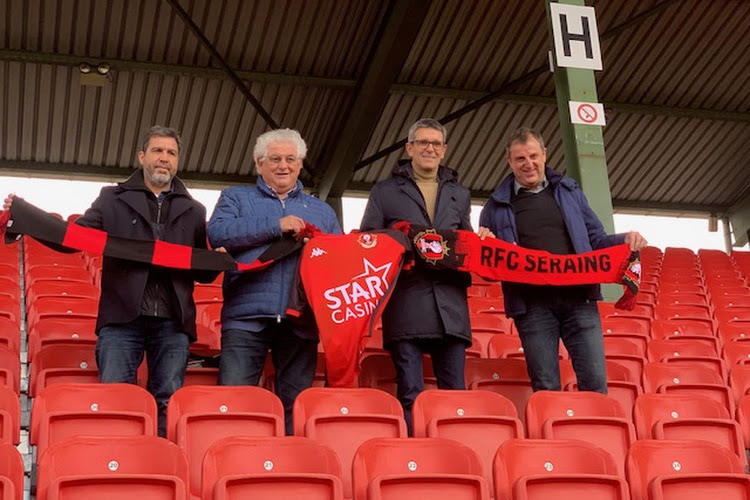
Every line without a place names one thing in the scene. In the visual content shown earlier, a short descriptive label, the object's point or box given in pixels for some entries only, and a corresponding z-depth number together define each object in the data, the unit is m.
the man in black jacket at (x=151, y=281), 4.30
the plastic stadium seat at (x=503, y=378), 5.17
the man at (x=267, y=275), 4.47
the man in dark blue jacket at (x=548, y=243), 4.88
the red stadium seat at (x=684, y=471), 3.81
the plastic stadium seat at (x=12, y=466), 3.20
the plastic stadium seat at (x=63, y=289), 6.36
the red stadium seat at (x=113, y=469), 3.17
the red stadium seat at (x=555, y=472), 3.65
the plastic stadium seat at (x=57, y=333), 5.10
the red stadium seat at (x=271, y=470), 3.33
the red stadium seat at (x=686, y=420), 4.73
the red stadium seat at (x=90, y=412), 3.86
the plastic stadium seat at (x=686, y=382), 5.64
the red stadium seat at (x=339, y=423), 4.09
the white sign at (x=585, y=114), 8.09
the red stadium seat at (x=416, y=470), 3.48
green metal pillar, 7.82
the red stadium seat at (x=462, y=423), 4.23
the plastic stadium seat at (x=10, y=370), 4.42
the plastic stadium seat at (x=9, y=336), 5.09
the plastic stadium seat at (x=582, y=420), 4.43
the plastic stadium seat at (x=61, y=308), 5.68
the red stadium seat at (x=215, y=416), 3.94
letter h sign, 8.10
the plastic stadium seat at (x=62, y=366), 4.56
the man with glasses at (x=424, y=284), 4.64
